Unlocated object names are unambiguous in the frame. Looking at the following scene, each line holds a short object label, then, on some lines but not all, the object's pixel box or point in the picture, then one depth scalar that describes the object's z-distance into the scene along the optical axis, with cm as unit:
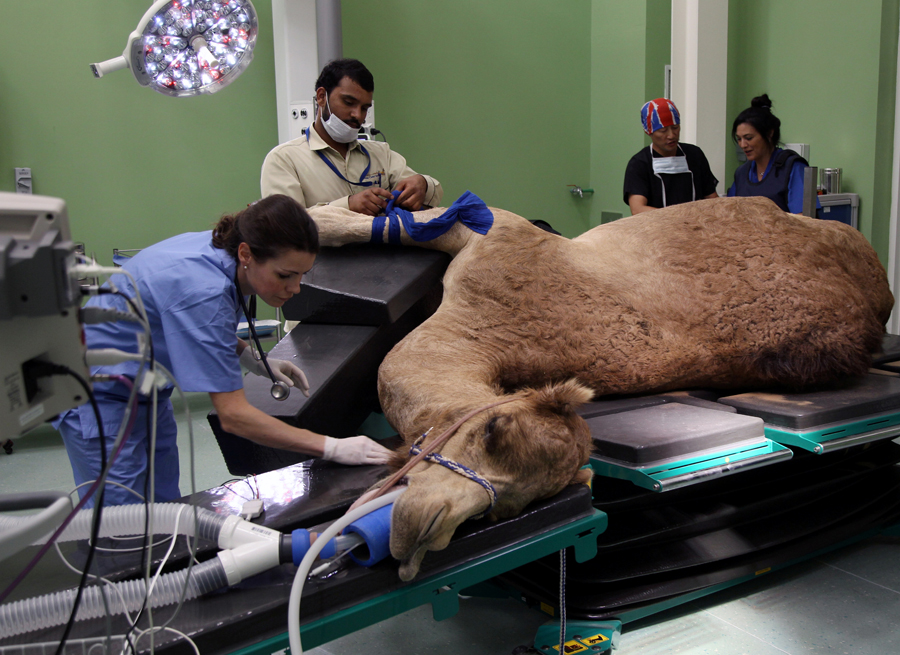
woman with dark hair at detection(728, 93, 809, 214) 343
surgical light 235
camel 204
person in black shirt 336
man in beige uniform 270
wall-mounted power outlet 382
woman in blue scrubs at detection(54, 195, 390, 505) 155
